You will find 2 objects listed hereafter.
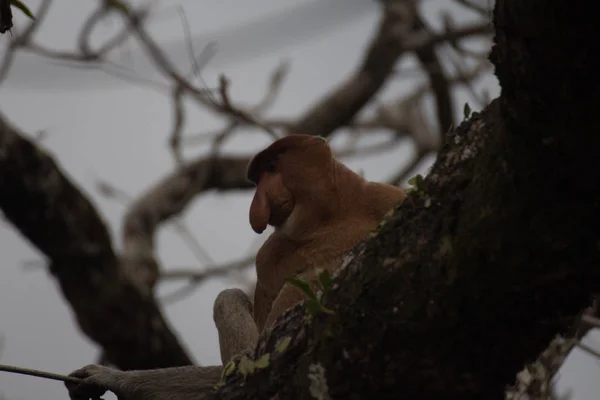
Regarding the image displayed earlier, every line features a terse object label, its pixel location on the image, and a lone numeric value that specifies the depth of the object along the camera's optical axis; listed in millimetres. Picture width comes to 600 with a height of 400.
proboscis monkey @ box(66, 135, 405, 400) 12279
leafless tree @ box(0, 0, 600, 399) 11288
